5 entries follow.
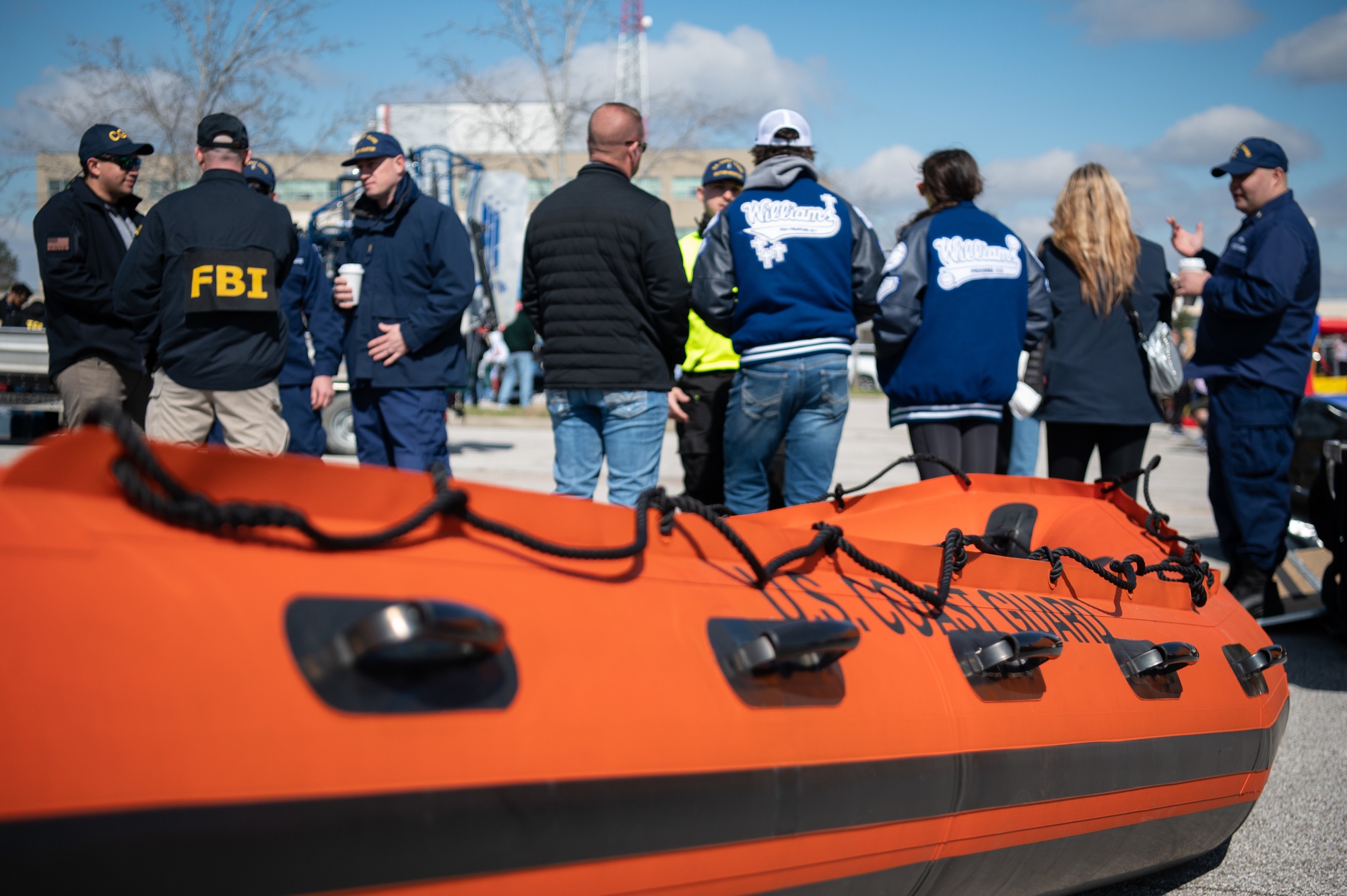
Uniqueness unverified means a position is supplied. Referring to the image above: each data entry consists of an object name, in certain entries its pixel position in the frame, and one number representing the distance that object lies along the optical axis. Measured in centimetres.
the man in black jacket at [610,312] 391
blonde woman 448
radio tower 3345
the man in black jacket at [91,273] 450
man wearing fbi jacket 396
